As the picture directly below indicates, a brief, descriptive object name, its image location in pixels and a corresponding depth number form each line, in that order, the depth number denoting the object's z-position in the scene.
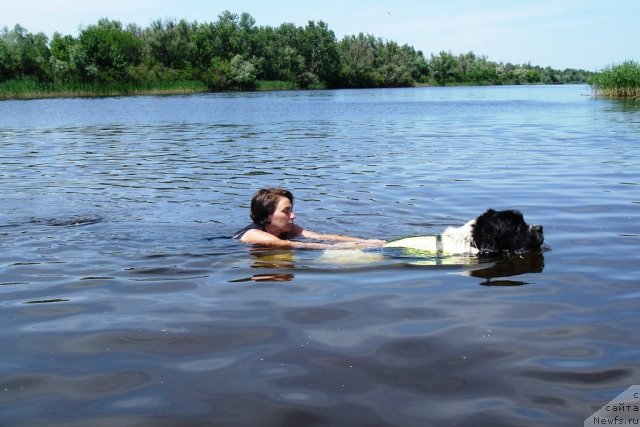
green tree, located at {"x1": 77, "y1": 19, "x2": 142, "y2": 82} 77.56
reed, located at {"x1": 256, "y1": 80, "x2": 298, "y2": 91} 95.56
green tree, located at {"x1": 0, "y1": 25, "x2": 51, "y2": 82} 76.38
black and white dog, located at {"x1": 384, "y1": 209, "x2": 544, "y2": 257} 6.44
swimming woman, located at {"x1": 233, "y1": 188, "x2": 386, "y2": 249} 7.30
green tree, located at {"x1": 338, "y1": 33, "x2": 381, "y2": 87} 119.75
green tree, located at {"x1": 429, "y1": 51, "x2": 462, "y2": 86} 135.62
